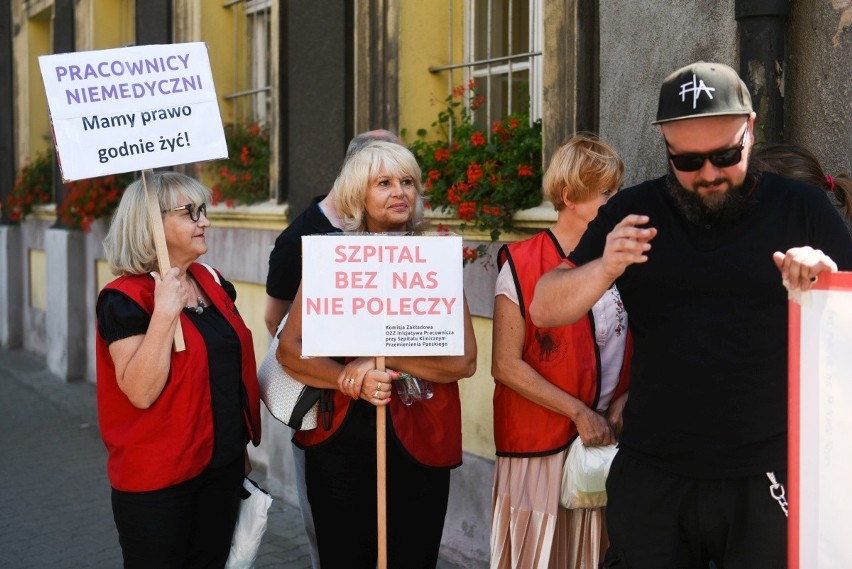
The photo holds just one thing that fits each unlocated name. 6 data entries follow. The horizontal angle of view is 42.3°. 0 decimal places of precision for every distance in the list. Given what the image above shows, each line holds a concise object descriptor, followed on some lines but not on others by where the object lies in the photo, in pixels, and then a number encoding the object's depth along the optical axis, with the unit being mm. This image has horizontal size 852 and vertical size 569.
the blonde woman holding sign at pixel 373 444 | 3543
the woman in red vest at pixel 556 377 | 3584
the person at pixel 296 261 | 4047
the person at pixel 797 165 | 3012
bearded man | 2518
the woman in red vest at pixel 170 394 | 3492
